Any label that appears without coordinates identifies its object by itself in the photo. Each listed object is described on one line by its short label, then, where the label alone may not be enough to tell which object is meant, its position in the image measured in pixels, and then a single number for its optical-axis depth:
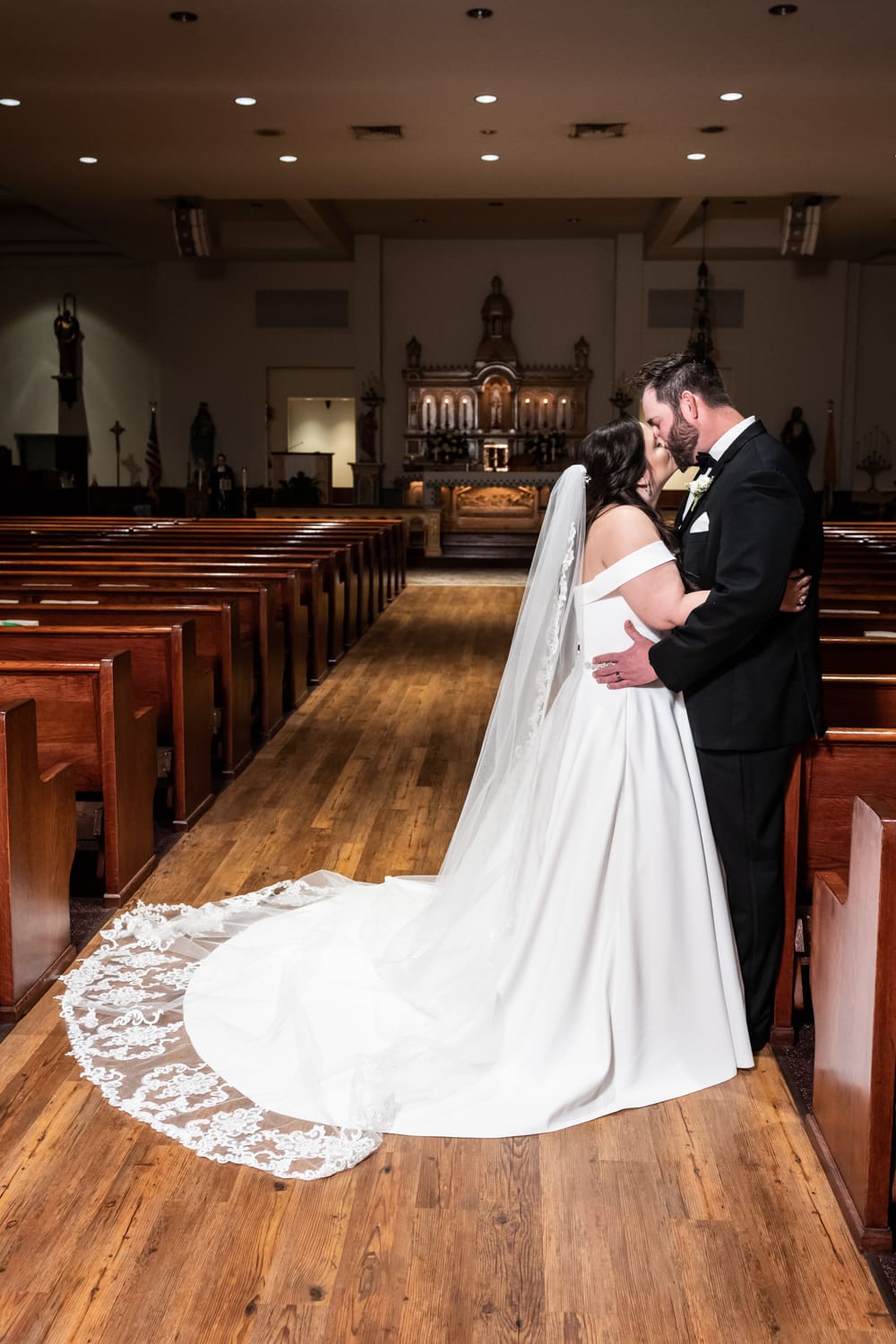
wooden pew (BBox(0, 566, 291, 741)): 5.50
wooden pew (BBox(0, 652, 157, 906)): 3.58
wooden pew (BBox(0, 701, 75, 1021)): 2.87
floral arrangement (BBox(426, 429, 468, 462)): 17.77
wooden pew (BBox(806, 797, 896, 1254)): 2.04
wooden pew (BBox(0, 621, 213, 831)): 4.19
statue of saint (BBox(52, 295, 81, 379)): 17.58
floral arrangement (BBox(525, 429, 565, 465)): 17.77
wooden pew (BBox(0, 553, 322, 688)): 6.26
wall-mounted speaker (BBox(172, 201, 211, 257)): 12.84
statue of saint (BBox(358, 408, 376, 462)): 18.23
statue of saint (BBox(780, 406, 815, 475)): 17.94
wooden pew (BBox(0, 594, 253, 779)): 4.78
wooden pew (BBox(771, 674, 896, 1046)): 2.74
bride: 2.50
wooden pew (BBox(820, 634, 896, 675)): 3.95
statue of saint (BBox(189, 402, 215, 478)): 18.39
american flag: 17.41
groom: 2.48
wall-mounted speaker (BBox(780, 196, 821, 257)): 12.94
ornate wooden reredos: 18.20
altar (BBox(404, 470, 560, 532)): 16.52
